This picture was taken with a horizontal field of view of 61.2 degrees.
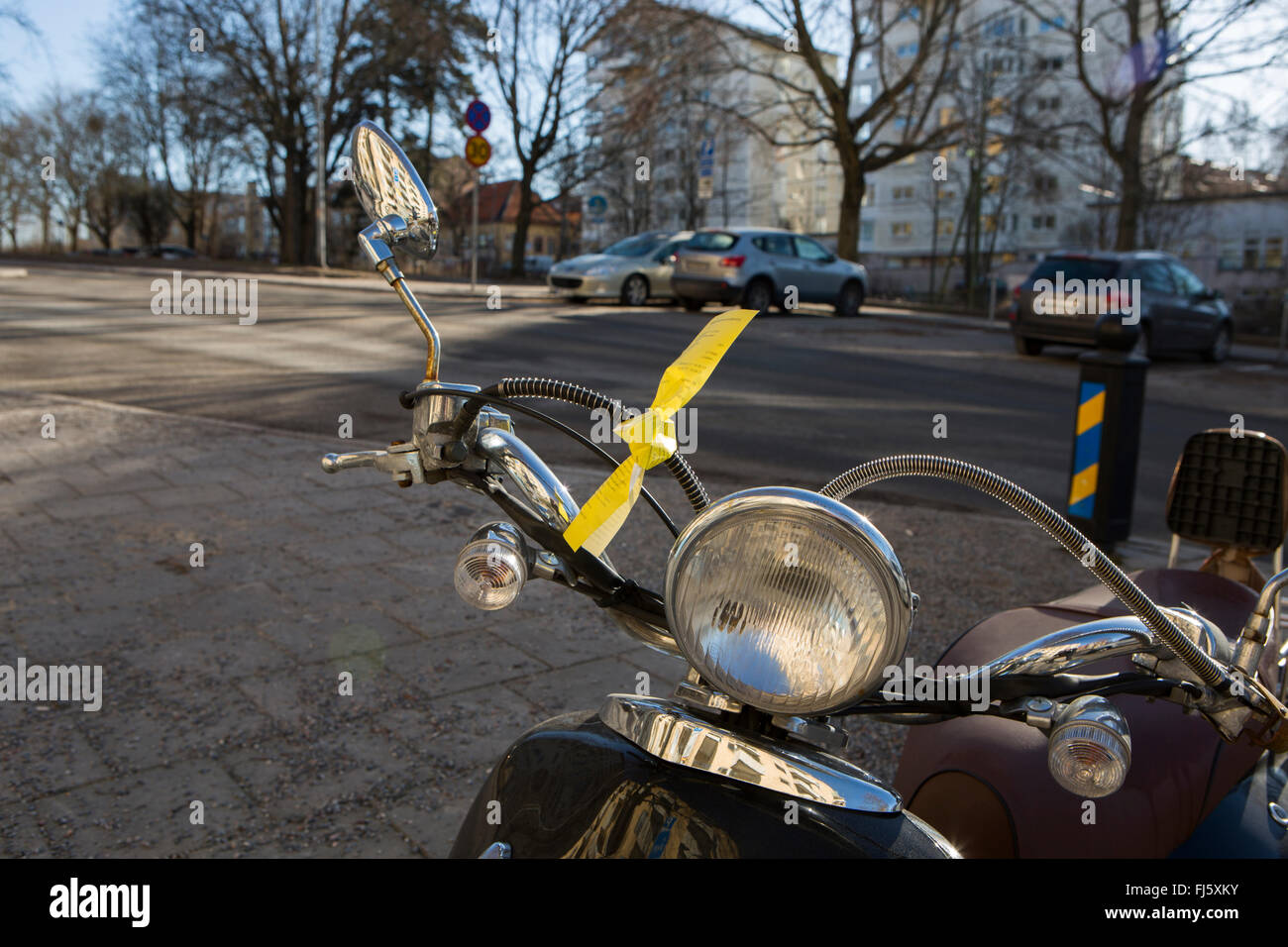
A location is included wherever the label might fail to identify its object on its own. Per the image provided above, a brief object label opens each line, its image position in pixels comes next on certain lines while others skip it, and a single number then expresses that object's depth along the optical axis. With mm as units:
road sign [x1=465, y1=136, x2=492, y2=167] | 19297
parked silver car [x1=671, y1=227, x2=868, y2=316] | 19281
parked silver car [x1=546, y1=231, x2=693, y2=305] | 20672
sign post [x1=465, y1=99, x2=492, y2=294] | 19047
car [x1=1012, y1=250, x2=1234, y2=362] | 15750
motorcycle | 1117
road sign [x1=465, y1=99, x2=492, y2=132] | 19016
